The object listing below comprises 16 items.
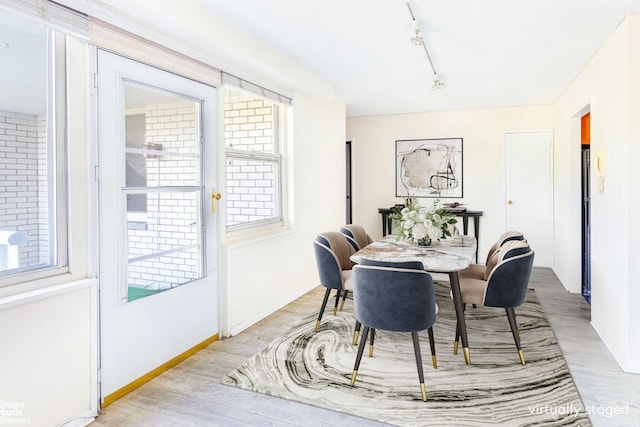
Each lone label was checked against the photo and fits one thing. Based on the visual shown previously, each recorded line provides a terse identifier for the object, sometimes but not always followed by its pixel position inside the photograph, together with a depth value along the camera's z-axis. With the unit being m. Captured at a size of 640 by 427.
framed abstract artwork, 6.43
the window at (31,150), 1.94
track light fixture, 2.79
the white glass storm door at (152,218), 2.41
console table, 6.14
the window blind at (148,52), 2.32
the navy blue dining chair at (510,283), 2.77
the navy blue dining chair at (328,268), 3.33
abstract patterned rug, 2.26
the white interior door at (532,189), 6.02
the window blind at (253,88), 3.46
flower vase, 3.54
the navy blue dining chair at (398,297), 2.36
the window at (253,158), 3.71
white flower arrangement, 3.46
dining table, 2.78
